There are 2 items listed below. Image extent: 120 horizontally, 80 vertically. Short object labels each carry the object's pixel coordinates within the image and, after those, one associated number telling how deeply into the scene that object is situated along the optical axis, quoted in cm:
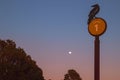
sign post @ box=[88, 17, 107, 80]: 584
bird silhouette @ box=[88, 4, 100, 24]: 609
